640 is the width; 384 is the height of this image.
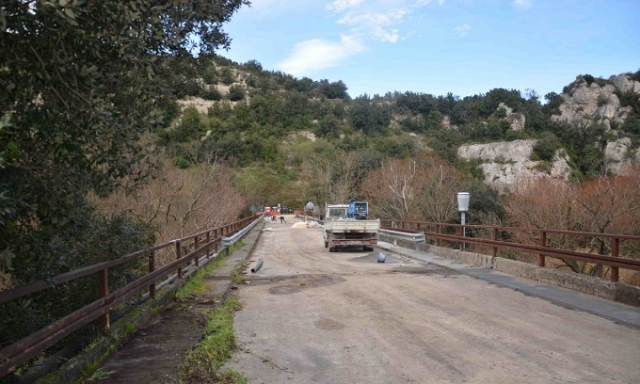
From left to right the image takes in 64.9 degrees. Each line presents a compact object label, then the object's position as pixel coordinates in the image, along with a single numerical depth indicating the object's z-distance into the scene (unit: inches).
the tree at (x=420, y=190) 1302.9
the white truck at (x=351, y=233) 888.3
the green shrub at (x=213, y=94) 5201.8
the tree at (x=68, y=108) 146.7
